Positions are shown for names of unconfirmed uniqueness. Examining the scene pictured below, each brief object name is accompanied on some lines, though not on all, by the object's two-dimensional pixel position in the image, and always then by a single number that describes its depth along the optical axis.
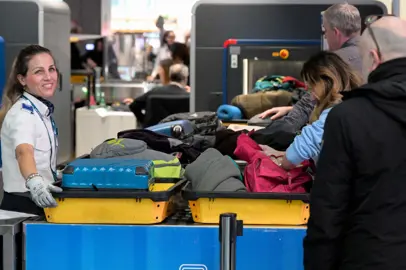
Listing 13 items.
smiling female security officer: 6.69
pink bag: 6.36
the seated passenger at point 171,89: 16.31
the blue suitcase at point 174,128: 8.67
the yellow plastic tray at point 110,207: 5.99
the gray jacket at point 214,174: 6.21
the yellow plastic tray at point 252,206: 6.04
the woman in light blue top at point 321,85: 6.37
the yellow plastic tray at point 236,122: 10.59
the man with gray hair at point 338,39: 8.72
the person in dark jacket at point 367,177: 4.59
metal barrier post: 5.55
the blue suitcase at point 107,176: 6.04
